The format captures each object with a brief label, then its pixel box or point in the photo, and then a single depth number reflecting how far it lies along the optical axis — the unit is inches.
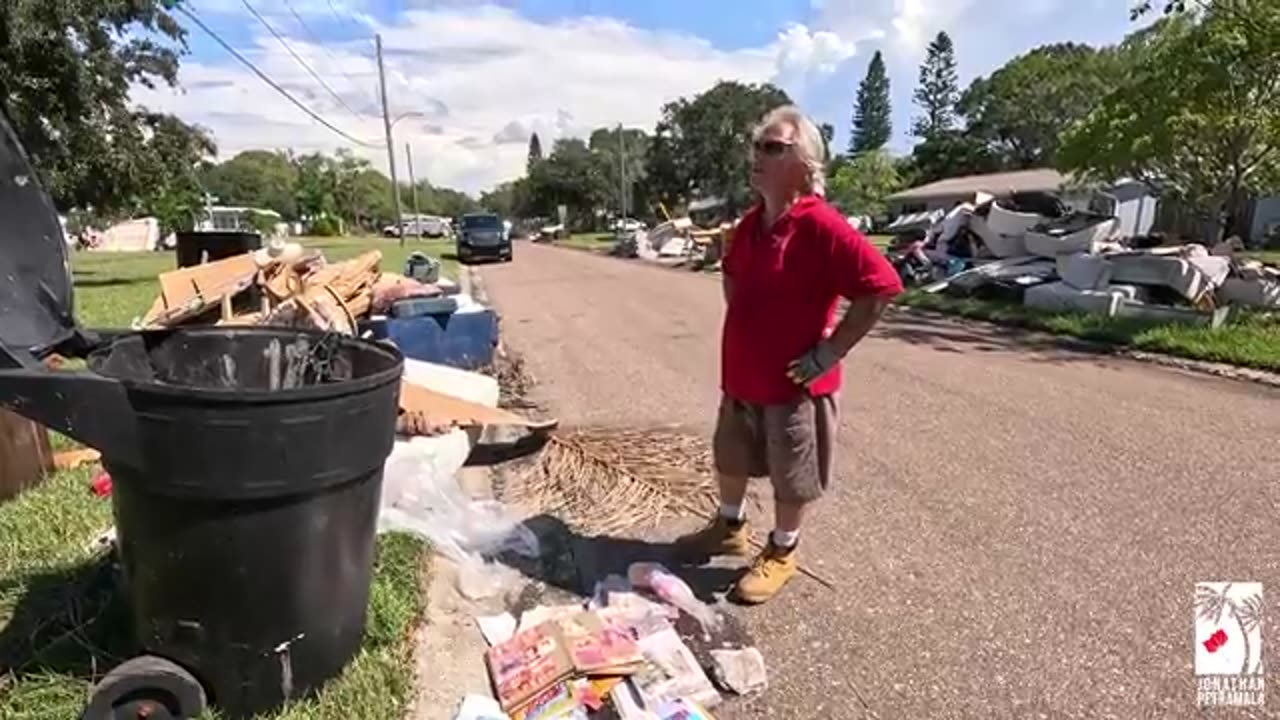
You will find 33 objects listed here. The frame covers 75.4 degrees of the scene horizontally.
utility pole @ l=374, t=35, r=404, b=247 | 1499.8
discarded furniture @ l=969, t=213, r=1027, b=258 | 553.3
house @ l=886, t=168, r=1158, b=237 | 929.5
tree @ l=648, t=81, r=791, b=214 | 2469.2
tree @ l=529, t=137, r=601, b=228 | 2888.8
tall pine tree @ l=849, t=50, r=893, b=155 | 3486.7
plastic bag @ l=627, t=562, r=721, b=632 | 119.6
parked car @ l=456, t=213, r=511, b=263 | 1063.6
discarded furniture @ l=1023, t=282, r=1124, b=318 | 401.2
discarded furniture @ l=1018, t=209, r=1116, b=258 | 493.0
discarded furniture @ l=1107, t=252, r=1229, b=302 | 378.6
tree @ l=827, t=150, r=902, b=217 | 1809.8
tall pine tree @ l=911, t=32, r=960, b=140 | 3029.0
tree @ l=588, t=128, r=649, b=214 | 2746.1
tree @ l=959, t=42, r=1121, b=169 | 2151.8
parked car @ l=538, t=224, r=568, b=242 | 2300.7
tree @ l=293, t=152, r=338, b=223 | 2923.2
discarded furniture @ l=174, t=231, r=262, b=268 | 382.3
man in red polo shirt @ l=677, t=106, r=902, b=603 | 111.5
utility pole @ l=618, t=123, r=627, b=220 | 2160.4
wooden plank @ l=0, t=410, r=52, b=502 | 148.5
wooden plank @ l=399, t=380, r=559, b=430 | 184.5
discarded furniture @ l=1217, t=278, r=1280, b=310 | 375.6
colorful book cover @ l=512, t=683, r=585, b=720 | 94.6
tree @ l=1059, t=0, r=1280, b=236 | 389.4
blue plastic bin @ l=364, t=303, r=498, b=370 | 257.6
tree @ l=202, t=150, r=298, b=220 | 3366.1
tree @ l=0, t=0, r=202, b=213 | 552.7
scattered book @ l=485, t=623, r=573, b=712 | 97.7
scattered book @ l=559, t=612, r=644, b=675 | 100.3
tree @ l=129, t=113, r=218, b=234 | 684.1
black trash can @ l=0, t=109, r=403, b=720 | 77.2
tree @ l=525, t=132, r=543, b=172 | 4789.6
